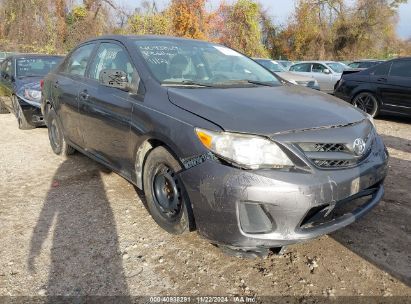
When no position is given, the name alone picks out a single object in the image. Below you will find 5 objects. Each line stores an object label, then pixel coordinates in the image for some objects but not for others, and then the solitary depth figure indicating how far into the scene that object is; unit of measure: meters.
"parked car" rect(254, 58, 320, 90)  12.02
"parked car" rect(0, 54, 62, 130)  7.09
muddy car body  2.52
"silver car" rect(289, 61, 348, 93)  14.95
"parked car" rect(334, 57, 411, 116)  8.19
